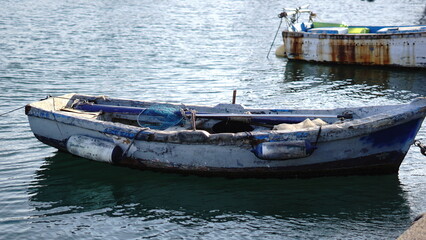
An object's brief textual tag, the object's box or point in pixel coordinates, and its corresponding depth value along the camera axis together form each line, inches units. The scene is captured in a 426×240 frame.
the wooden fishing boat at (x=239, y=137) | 772.7
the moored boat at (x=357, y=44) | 1590.5
